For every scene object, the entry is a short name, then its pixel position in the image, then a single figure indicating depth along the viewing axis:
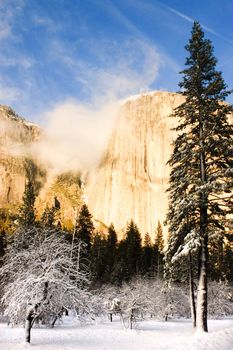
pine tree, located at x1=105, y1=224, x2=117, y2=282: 59.66
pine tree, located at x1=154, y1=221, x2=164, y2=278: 66.69
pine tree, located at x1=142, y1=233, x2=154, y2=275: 66.80
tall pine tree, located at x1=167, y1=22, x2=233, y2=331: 16.59
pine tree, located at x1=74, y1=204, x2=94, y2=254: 49.78
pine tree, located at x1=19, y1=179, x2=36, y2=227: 45.21
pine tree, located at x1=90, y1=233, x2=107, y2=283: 58.59
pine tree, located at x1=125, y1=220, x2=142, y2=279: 62.81
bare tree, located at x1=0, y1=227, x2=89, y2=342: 14.20
